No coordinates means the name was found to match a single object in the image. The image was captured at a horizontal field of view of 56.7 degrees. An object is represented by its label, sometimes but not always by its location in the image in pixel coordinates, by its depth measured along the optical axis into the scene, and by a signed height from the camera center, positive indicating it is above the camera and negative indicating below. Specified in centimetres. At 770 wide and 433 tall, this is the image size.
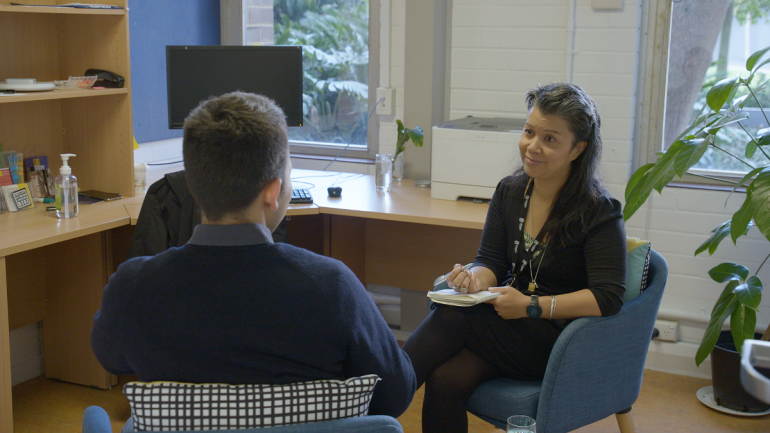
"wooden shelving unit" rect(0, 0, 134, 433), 268 -22
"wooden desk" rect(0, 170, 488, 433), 238 -67
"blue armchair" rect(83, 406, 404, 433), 106 -51
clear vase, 323 -34
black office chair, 236 -43
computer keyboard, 272 -41
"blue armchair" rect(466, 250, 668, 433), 186 -76
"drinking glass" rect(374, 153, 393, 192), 300 -34
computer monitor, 280 +6
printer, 269 -24
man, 112 -32
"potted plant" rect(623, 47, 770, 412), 222 -32
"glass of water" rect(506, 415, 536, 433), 165 -77
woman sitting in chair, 192 -51
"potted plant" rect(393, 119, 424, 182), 314 -22
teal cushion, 202 -49
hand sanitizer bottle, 244 -36
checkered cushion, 109 -48
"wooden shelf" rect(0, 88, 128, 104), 234 -3
